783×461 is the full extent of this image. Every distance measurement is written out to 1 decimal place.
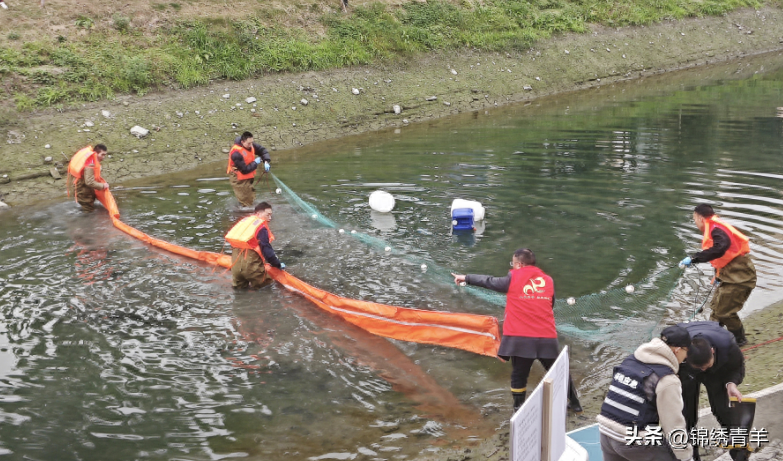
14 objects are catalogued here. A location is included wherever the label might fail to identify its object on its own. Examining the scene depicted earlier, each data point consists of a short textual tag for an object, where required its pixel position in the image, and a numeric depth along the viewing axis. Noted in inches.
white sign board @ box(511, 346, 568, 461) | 174.8
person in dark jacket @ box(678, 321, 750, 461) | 228.2
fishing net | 340.8
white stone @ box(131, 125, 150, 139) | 730.8
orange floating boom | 324.5
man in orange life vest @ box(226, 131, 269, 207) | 559.8
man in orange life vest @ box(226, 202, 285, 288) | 410.0
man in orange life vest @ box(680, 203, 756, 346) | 324.2
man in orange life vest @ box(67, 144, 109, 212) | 556.1
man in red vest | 277.6
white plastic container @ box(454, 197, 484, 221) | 514.2
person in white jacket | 191.9
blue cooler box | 501.7
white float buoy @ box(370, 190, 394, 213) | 553.9
